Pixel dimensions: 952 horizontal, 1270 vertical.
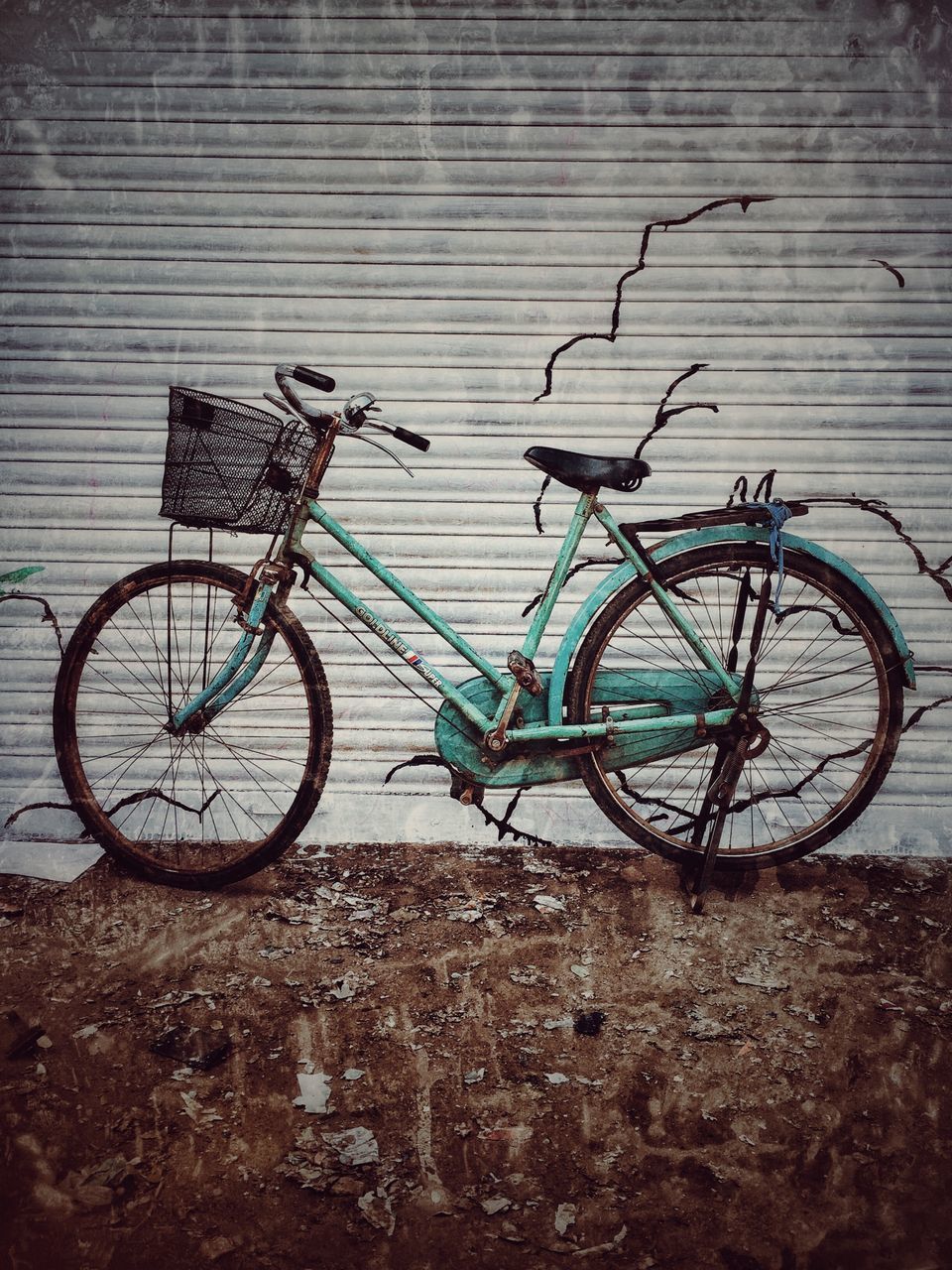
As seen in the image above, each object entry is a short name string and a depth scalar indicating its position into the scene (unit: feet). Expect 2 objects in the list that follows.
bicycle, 9.57
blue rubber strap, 9.85
